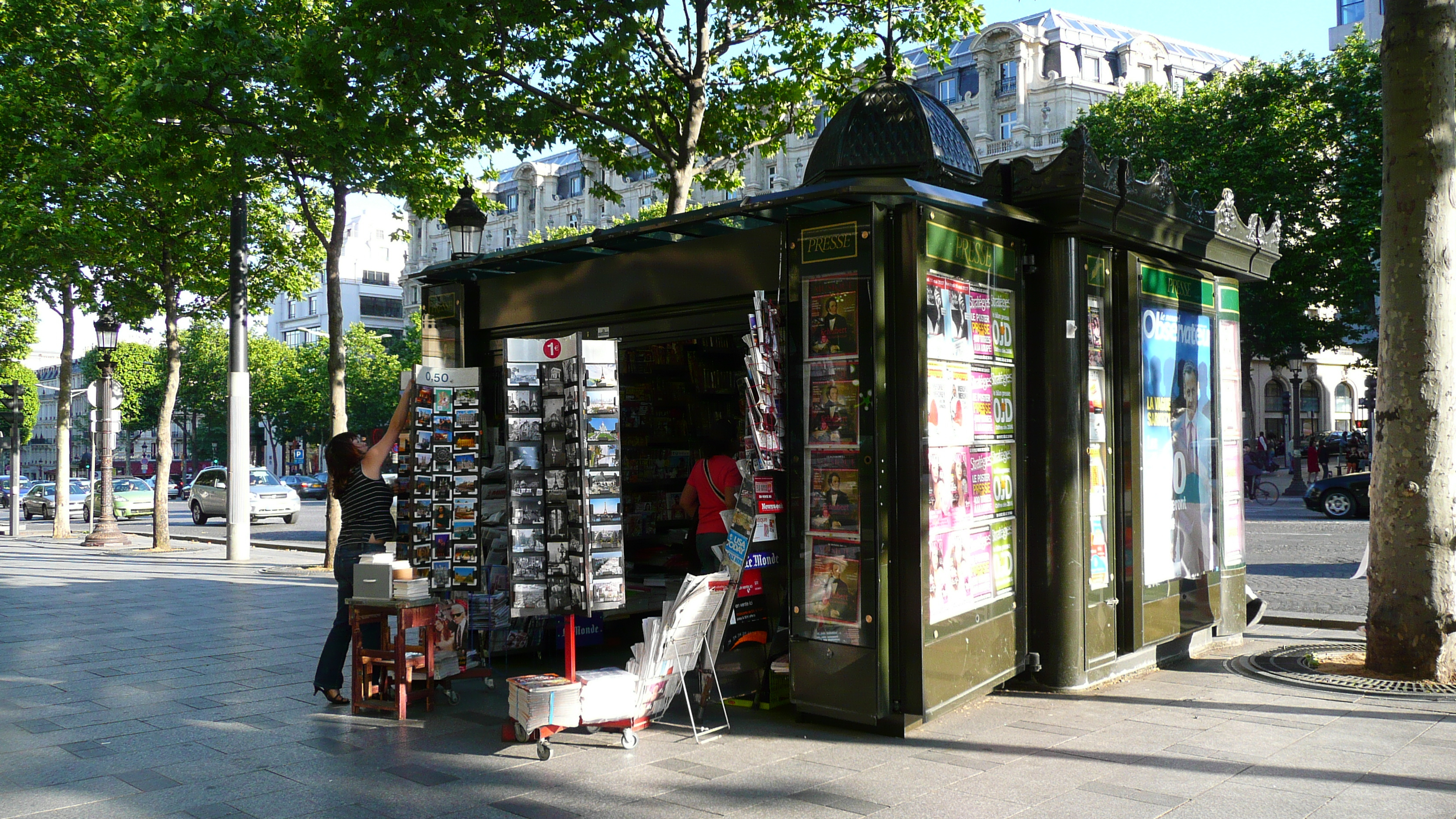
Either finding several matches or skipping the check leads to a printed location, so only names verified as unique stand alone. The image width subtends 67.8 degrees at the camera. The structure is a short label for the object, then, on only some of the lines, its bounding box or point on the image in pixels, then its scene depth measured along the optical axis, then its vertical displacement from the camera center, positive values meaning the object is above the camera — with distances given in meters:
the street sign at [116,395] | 23.55 +1.31
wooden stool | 6.65 -1.29
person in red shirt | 7.65 -0.35
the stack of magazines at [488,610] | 7.93 -1.19
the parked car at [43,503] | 39.19 -1.77
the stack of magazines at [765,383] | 6.27 +0.36
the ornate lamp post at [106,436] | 22.70 +0.41
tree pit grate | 6.91 -1.63
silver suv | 29.33 -1.26
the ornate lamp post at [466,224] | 11.91 +2.50
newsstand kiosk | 6.09 +0.38
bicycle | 28.02 -1.48
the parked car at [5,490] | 38.50 -1.33
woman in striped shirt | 7.11 -0.43
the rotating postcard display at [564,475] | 6.04 -0.16
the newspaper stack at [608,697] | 6.04 -1.40
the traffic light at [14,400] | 25.73 +1.34
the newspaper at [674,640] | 6.17 -1.12
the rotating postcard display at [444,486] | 7.16 -0.24
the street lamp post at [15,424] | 25.84 +0.80
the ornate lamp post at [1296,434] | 30.28 +0.12
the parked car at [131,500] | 34.50 -1.47
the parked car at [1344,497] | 21.00 -1.19
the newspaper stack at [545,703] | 5.89 -1.39
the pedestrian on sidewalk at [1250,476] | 28.20 -1.01
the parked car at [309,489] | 47.00 -1.62
